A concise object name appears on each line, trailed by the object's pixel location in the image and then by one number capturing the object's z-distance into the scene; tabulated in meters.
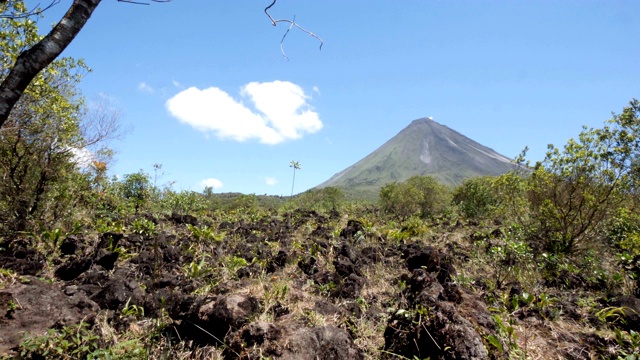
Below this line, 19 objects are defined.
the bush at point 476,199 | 22.36
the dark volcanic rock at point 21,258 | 4.58
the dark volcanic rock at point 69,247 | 5.93
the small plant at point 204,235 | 7.86
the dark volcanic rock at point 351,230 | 9.25
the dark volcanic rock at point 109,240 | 6.14
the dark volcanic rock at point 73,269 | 4.99
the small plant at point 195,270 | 5.27
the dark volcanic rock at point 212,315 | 3.42
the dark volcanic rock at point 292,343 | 3.00
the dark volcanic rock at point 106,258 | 5.38
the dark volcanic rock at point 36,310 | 3.15
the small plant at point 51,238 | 5.96
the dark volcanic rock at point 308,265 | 6.18
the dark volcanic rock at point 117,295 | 3.94
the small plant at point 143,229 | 7.51
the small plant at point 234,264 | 5.69
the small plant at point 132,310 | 3.77
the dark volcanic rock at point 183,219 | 10.91
